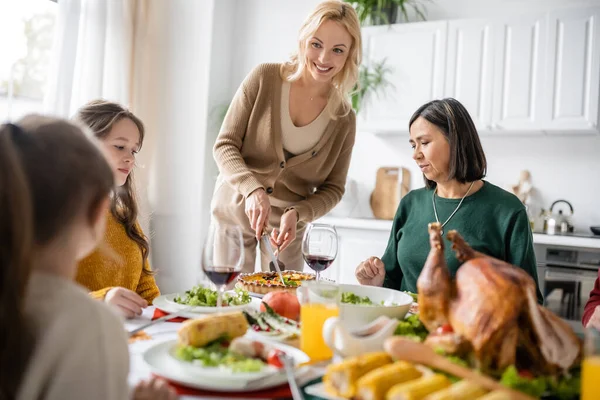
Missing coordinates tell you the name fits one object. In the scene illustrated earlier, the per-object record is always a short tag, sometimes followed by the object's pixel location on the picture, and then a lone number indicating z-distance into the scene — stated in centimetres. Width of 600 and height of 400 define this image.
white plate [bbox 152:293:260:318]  123
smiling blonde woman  204
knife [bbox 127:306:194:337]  108
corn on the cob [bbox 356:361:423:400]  73
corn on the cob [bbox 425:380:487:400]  69
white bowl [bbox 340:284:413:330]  109
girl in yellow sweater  170
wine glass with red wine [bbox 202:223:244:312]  112
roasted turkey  86
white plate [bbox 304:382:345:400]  77
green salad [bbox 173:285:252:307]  131
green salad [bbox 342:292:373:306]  124
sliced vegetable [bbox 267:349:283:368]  89
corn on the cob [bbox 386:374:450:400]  70
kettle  362
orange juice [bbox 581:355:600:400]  70
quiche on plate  156
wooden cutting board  424
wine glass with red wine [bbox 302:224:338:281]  147
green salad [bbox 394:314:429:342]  106
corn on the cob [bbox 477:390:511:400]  69
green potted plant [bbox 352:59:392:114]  399
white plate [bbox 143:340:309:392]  80
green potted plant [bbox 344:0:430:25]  405
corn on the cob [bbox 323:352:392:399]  77
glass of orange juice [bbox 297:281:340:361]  102
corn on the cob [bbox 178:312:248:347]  93
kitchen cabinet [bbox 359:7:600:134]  347
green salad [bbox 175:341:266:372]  85
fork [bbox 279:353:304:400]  74
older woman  173
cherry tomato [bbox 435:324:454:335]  94
